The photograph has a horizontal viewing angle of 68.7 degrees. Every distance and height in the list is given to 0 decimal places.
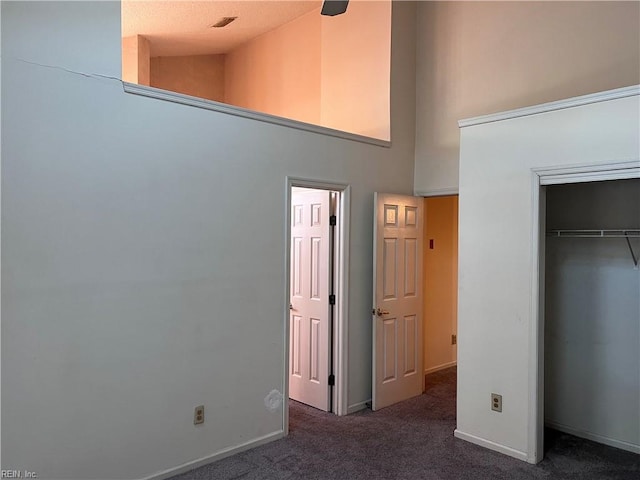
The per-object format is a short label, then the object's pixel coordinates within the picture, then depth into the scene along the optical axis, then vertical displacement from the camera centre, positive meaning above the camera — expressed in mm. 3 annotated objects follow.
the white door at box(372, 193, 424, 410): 4184 -576
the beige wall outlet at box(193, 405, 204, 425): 3090 -1186
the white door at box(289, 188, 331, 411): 4145 -564
